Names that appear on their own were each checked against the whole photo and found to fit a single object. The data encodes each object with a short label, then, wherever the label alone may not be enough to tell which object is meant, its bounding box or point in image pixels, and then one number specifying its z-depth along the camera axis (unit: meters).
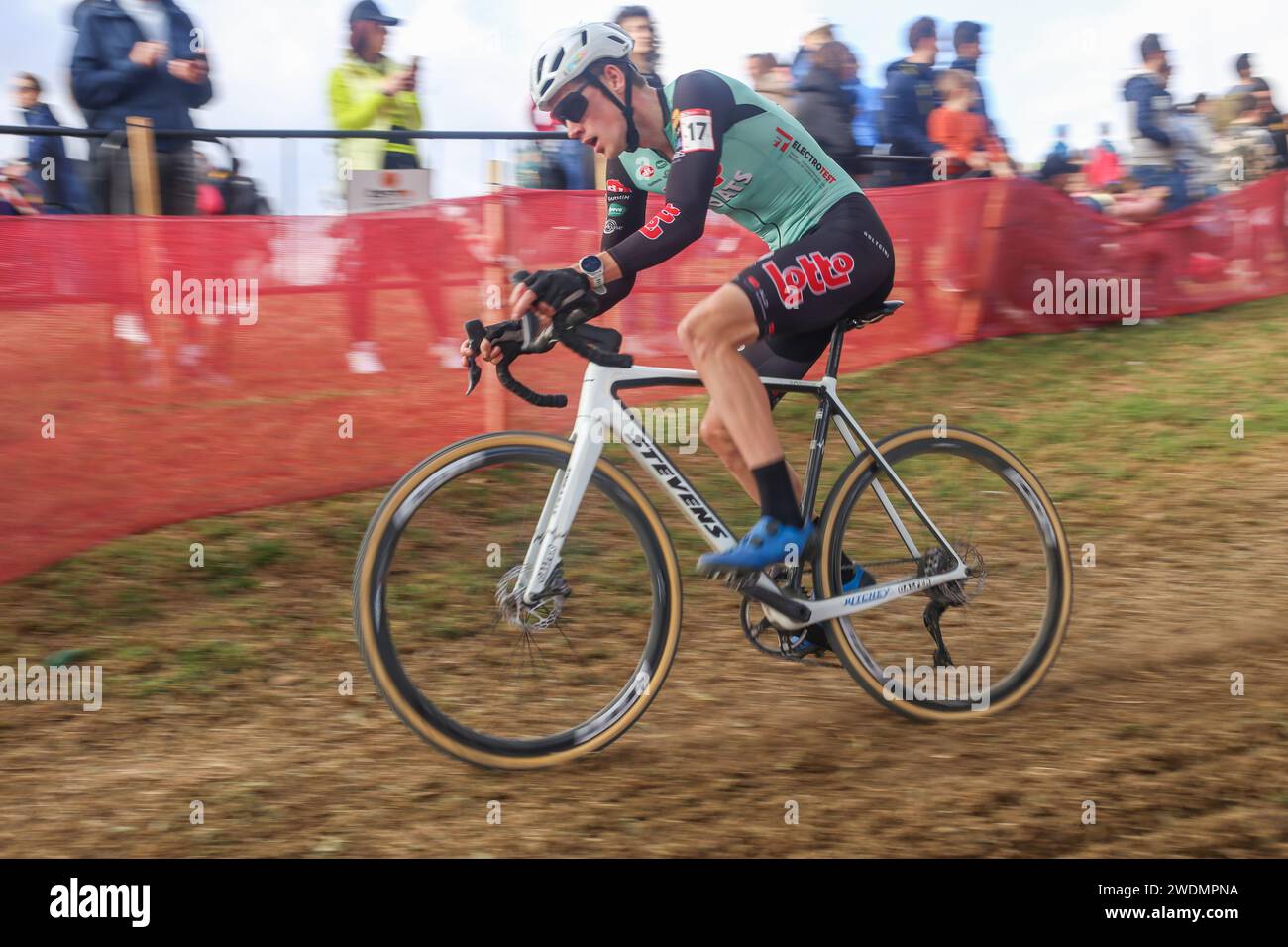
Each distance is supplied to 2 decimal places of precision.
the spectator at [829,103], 8.55
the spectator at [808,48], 8.77
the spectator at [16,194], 7.26
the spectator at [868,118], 9.25
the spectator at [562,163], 8.15
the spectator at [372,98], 7.64
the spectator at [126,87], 7.26
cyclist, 3.60
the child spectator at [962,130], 9.55
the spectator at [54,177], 7.28
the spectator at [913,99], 9.38
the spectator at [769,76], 9.20
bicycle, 3.53
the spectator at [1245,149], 11.66
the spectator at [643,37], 8.36
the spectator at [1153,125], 10.84
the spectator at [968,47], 9.90
